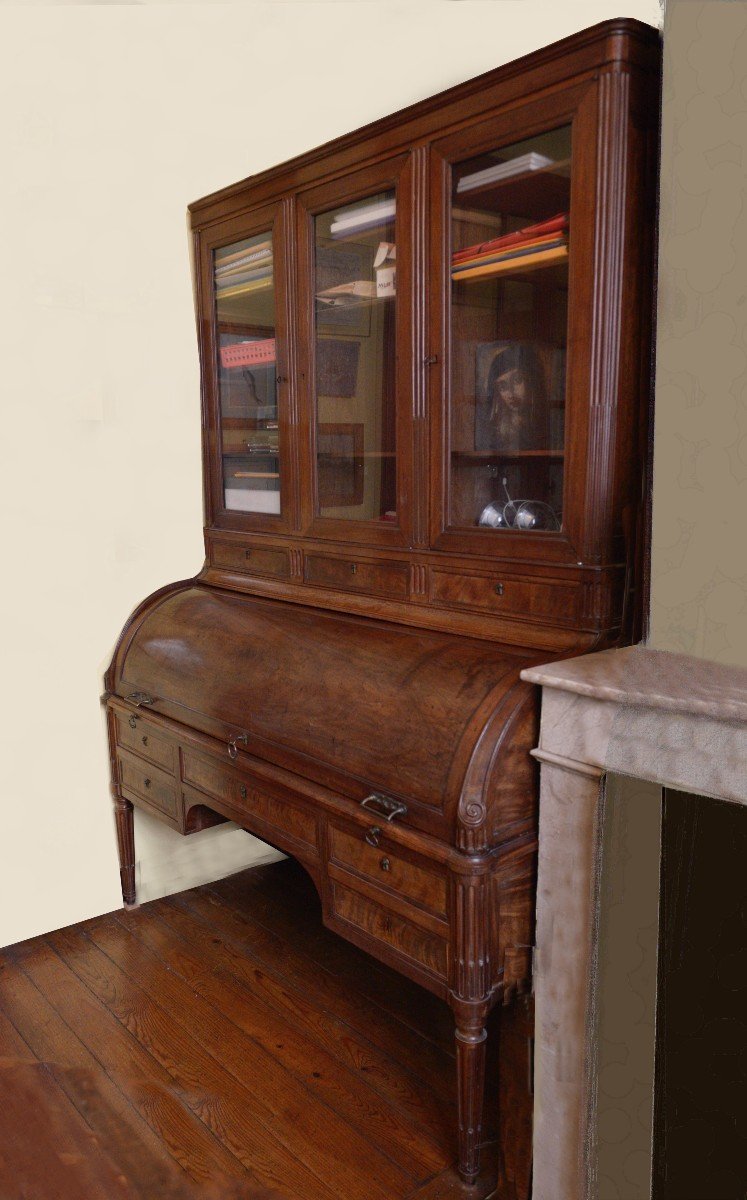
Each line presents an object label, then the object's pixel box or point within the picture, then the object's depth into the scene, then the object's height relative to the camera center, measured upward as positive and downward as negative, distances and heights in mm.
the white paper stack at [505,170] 1774 +539
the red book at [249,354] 2592 +275
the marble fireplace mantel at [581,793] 1463 -610
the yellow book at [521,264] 1773 +359
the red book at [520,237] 1760 +410
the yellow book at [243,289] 2559 +459
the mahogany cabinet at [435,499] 1693 -112
